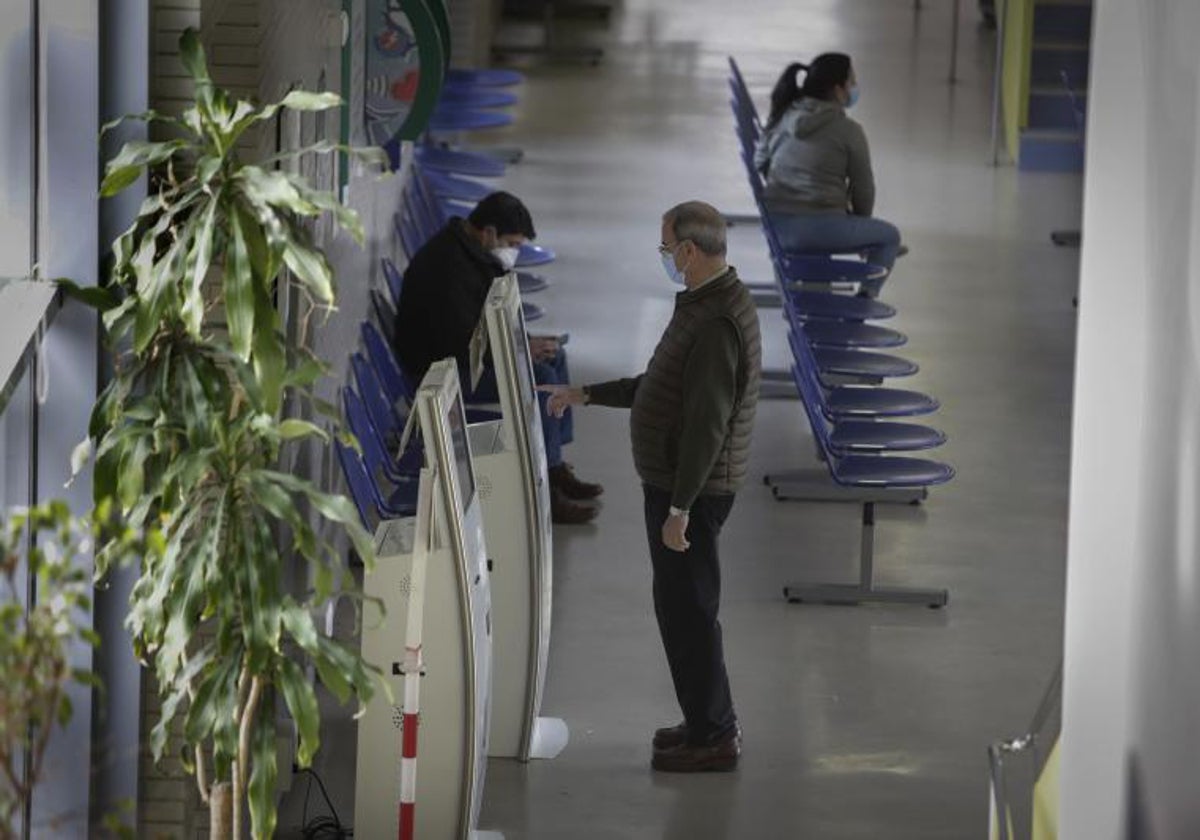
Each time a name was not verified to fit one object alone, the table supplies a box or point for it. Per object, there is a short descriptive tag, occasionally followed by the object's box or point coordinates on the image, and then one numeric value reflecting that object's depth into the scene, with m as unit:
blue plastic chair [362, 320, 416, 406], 18.05
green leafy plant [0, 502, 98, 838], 6.25
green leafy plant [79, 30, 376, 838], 9.16
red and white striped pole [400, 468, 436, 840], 11.43
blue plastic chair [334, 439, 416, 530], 15.24
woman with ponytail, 21.92
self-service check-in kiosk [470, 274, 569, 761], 14.00
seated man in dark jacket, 17.47
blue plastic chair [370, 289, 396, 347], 19.17
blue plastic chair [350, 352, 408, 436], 17.19
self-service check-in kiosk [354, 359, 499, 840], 12.14
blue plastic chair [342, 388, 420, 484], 16.19
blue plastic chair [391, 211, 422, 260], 22.03
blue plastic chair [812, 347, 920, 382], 19.31
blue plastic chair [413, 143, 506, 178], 26.06
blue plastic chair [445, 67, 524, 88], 28.48
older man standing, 13.45
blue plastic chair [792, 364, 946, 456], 17.67
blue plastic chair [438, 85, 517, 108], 27.81
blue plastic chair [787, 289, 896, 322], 20.70
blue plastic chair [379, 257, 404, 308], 19.91
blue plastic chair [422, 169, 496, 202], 25.34
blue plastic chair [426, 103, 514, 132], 27.11
